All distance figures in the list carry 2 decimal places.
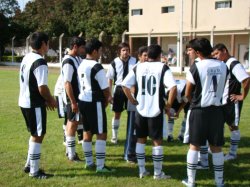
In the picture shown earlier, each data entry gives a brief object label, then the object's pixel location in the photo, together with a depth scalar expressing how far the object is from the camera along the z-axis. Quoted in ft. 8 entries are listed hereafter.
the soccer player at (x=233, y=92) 35.02
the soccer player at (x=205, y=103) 28.66
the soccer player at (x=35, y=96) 31.50
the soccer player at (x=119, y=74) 44.93
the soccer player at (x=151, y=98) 31.32
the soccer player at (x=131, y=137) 37.62
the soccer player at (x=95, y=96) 33.27
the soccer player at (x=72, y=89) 35.55
